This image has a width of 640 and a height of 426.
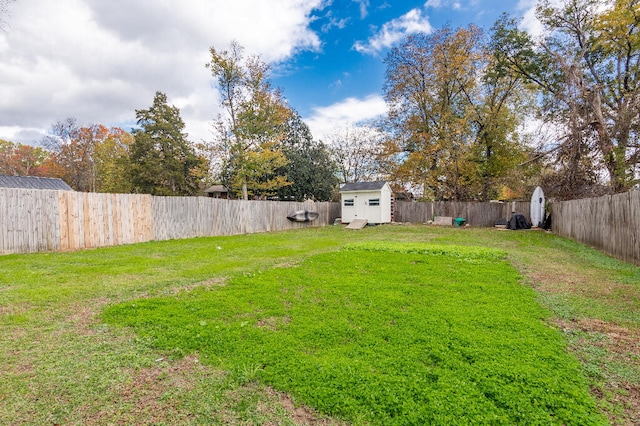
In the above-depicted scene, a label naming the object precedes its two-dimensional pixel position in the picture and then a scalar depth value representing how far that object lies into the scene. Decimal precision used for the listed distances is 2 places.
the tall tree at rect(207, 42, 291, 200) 16.22
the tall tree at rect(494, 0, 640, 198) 9.76
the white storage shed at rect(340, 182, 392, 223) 17.08
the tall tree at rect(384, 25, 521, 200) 17.14
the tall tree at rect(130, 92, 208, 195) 21.11
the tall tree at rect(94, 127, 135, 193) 25.99
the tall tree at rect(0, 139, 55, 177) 28.23
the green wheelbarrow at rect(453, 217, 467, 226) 16.00
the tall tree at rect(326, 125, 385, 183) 25.73
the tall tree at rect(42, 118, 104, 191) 25.94
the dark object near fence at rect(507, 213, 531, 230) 13.80
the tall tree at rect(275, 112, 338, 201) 20.44
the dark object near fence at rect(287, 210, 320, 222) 15.76
